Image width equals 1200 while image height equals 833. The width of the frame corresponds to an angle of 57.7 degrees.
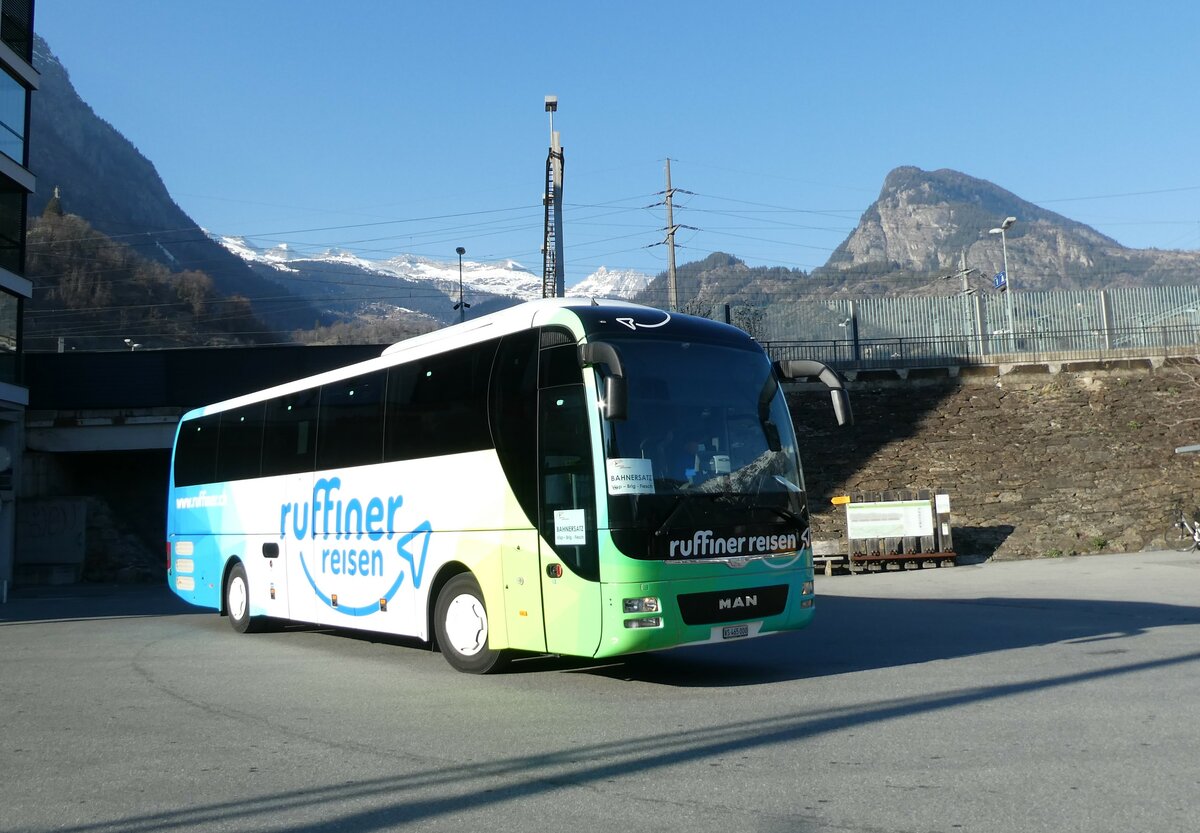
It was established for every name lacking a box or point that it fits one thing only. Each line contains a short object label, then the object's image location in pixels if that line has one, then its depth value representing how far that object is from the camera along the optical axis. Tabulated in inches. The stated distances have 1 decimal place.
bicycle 1096.8
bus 355.3
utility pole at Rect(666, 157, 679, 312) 1768.0
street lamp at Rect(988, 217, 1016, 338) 1611.0
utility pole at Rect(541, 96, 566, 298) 1054.6
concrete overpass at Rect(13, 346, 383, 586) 1412.4
